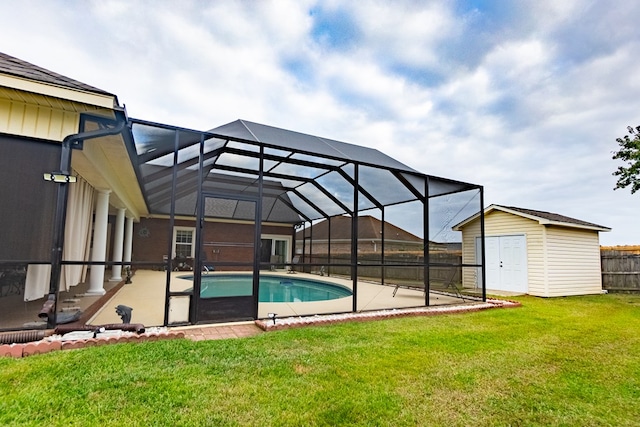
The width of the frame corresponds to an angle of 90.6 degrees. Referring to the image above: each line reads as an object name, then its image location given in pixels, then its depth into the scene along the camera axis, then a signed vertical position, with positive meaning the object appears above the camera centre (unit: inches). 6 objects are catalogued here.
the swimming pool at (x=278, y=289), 201.6 -58.4
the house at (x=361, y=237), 393.0 +14.5
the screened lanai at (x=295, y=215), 193.9 +37.6
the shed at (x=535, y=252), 384.2 -2.4
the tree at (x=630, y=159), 386.6 +115.7
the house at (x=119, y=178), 145.1 +52.7
